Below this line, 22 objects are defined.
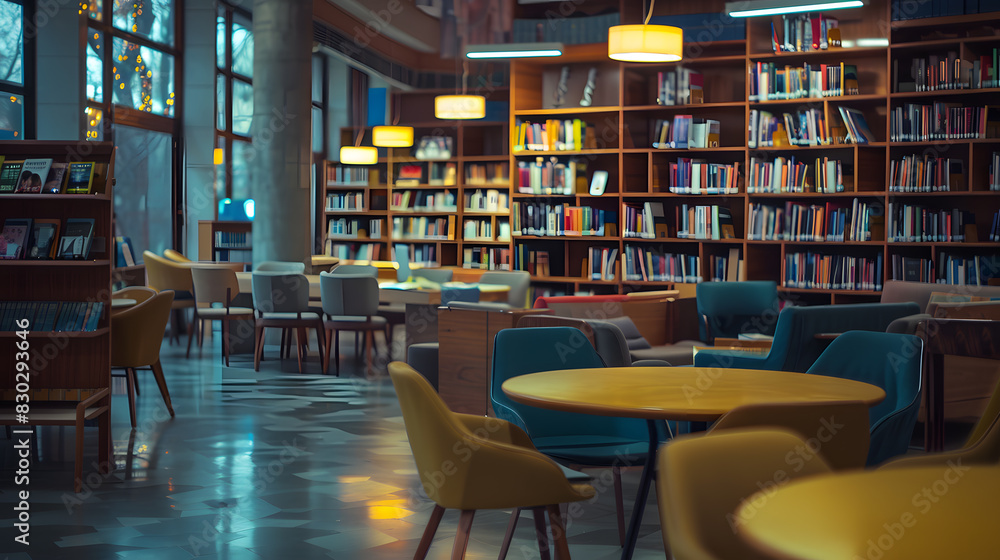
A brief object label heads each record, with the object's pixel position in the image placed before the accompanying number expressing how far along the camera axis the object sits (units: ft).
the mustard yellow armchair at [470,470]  8.41
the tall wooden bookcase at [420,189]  38.06
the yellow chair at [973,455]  7.98
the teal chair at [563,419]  10.45
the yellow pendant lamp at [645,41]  22.50
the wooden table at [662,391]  8.55
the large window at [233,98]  43.19
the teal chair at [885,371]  10.03
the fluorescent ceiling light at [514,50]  27.43
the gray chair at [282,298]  26.96
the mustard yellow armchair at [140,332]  18.44
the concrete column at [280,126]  32.50
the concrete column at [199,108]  40.68
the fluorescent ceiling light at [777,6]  22.81
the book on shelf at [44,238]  15.44
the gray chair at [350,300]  26.23
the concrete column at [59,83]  27.45
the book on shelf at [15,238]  15.38
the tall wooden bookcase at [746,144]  25.29
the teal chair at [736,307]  23.81
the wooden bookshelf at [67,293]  15.72
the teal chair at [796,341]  15.31
